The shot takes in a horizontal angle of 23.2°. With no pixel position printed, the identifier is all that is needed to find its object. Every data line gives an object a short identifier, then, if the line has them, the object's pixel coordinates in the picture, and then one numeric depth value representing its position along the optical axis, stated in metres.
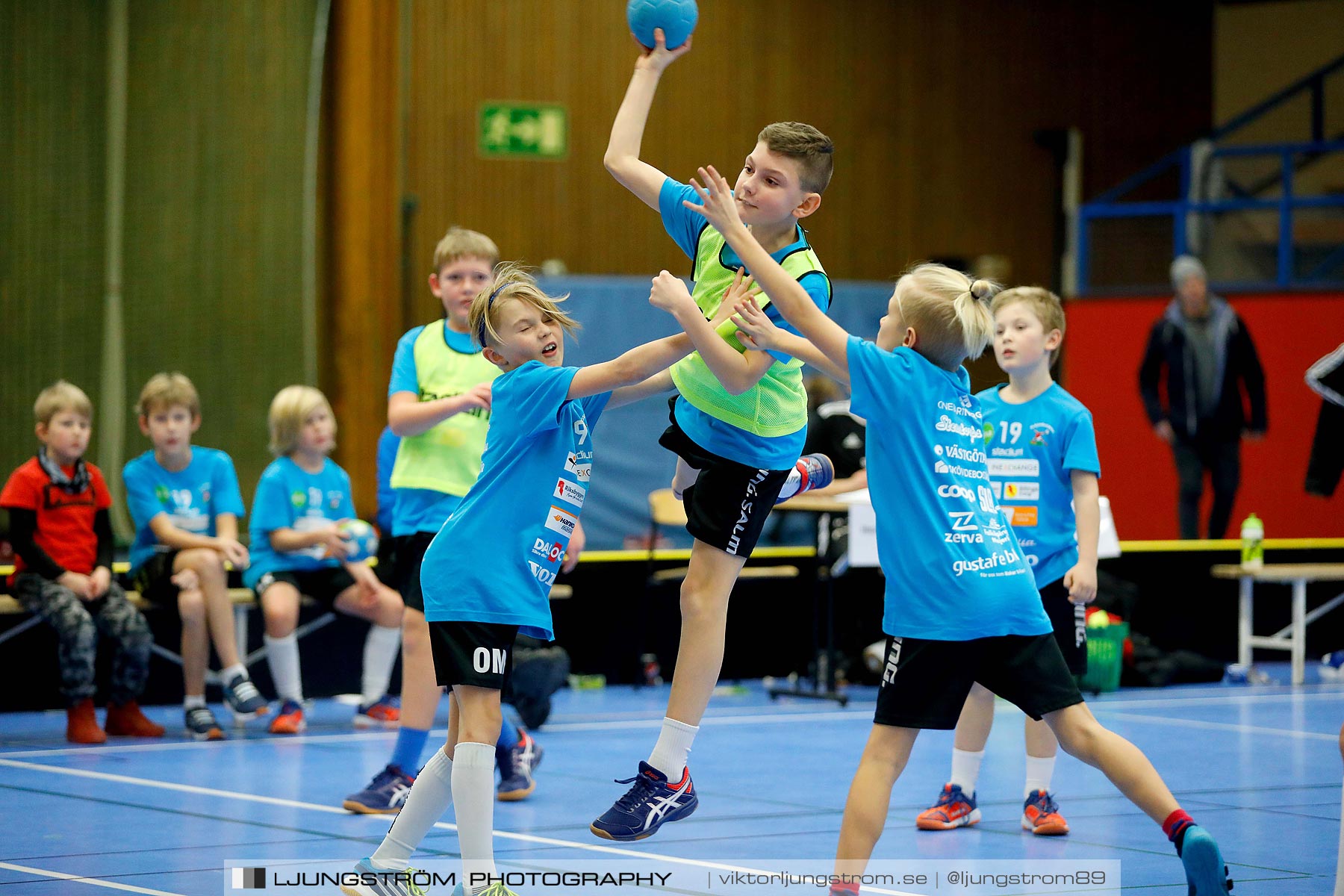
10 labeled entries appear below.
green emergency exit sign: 26.63
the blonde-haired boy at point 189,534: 13.79
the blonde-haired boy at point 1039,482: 9.87
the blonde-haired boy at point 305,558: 14.16
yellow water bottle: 18.20
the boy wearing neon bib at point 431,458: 9.75
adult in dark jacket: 22.57
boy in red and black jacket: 13.05
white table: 17.80
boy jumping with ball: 7.77
